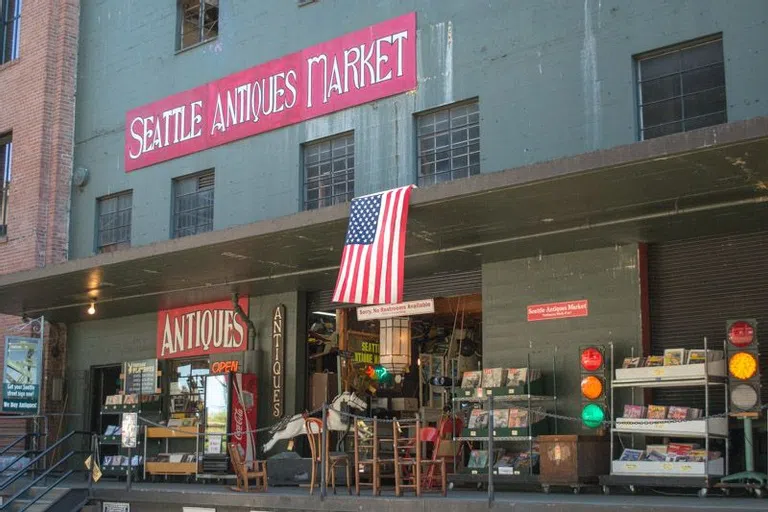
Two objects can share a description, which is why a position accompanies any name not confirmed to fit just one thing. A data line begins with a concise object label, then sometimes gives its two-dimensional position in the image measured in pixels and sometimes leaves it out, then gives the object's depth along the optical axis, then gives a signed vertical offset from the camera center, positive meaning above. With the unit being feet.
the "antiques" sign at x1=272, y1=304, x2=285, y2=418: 59.93 +2.05
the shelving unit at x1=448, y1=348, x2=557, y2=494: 47.08 -1.47
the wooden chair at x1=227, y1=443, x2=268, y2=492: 49.16 -3.52
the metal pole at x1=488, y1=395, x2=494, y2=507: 38.96 -2.08
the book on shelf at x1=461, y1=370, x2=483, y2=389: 50.24 +0.82
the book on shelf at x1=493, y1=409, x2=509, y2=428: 48.15 -0.96
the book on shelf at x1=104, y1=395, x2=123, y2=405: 66.14 -0.21
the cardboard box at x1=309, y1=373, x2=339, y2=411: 61.03 +0.52
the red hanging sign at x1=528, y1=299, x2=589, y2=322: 48.96 +4.12
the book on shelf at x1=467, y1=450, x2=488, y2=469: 48.62 -2.88
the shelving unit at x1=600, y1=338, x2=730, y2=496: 40.96 -1.35
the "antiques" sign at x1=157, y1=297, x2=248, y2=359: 63.05 +4.11
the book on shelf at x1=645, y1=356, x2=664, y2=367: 44.19 +1.53
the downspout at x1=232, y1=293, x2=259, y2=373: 61.55 +4.17
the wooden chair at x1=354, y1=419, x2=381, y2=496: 43.62 -2.80
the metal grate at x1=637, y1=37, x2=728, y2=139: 43.73 +13.12
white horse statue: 54.06 -1.35
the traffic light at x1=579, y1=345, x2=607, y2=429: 45.93 +0.50
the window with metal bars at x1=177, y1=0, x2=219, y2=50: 65.00 +23.45
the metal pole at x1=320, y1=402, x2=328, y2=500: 43.75 -2.34
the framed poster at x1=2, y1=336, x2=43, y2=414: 65.26 +1.40
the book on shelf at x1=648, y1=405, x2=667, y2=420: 43.20 -0.61
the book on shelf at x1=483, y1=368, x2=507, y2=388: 49.26 +0.90
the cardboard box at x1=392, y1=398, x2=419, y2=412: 64.08 -0.43
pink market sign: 53.72 +16.93
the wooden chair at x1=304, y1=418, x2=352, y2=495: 45.79 -2.70
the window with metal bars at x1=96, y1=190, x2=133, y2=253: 67.36 +11.33
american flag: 42.55 +5.97
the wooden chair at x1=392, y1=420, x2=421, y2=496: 42.31 -2.70
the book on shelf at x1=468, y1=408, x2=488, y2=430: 48.39 -1.06
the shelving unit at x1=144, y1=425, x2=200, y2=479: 59.77 -3.83
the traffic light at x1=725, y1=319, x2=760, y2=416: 41.01 +1.27
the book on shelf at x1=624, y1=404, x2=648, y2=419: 43.88 -0.57
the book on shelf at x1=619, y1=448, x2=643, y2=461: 43.16 -2.37
